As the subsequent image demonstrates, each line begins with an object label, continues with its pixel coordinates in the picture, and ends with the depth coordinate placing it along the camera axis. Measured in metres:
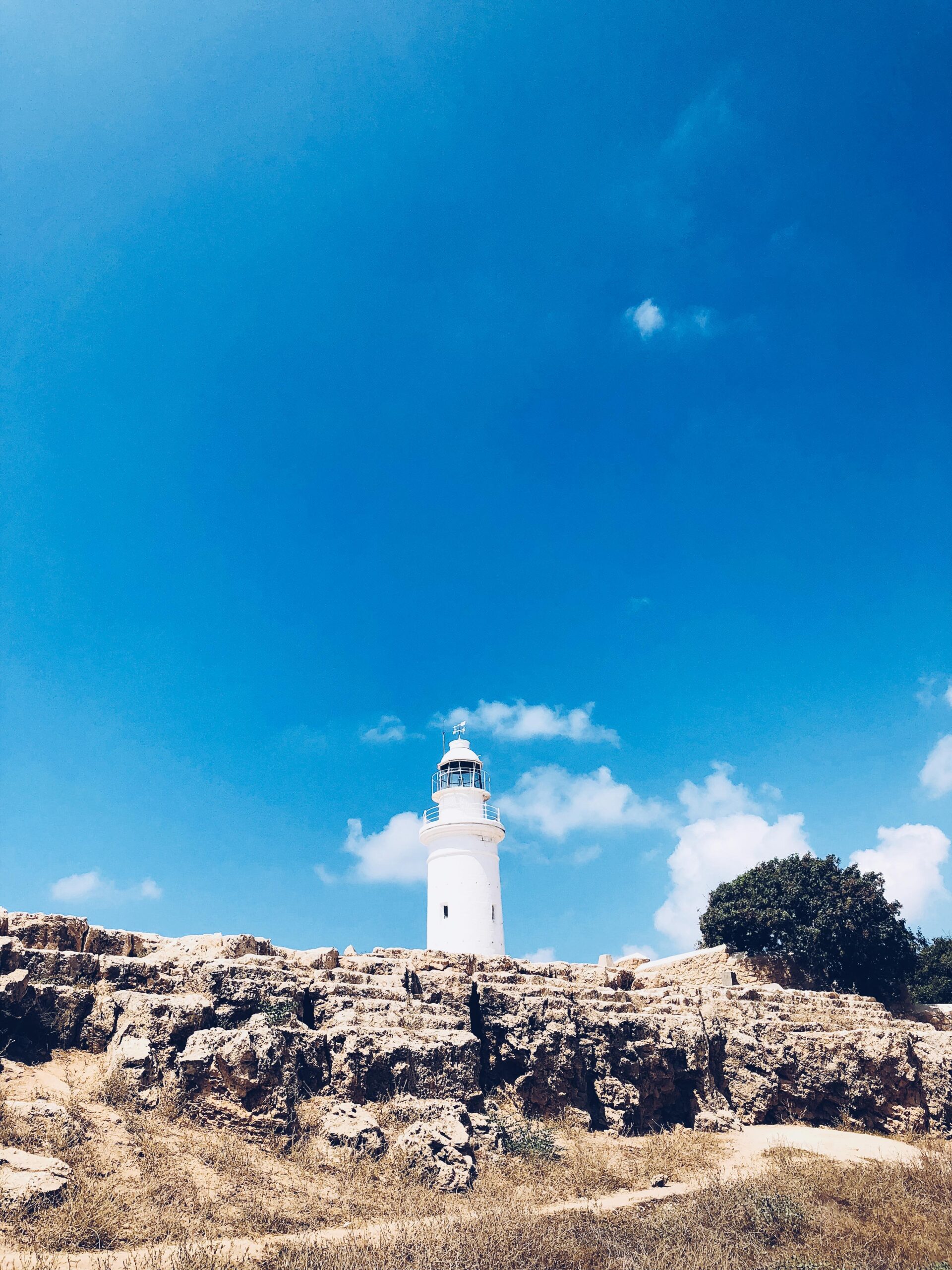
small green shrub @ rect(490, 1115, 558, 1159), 10.45
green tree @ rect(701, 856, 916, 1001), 26.05
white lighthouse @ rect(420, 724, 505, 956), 25.78
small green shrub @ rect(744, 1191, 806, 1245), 8.20
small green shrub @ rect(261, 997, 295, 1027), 10.77
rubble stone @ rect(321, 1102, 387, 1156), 9.35
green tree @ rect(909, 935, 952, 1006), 36.09
